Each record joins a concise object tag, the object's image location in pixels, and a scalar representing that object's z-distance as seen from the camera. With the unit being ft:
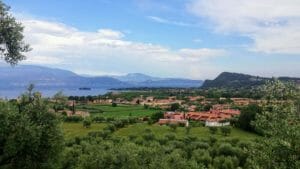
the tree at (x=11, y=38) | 29.53
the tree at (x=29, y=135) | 43.88
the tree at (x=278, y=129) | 26.74
